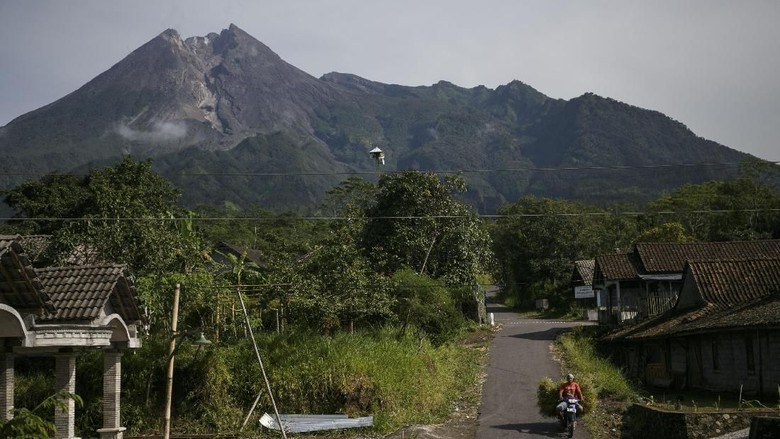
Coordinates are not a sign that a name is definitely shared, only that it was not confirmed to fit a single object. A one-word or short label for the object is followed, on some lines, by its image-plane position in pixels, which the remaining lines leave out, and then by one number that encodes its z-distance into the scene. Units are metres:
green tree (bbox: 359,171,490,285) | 38.59
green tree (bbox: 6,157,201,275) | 28.58
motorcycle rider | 19.58
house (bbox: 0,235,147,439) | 12.01
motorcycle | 19.14
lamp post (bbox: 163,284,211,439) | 15.38
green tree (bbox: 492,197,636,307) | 60.81
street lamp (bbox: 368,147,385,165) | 28.56
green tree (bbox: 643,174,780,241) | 59.44
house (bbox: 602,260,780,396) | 21.81
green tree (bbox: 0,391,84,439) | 8.09
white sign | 46.72
